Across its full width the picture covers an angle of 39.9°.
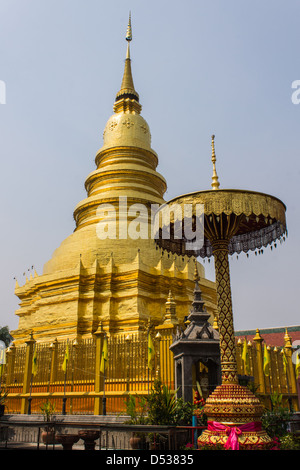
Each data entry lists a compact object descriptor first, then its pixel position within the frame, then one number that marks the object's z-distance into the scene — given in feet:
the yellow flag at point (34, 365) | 48.24
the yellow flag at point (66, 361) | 44.75
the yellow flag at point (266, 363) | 44.60
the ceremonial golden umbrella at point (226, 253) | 21.63
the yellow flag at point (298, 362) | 48.95
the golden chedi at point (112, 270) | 62.34
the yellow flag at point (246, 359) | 42.42
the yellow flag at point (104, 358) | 40.01
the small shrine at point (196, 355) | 32.22
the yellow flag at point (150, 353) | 37.50
